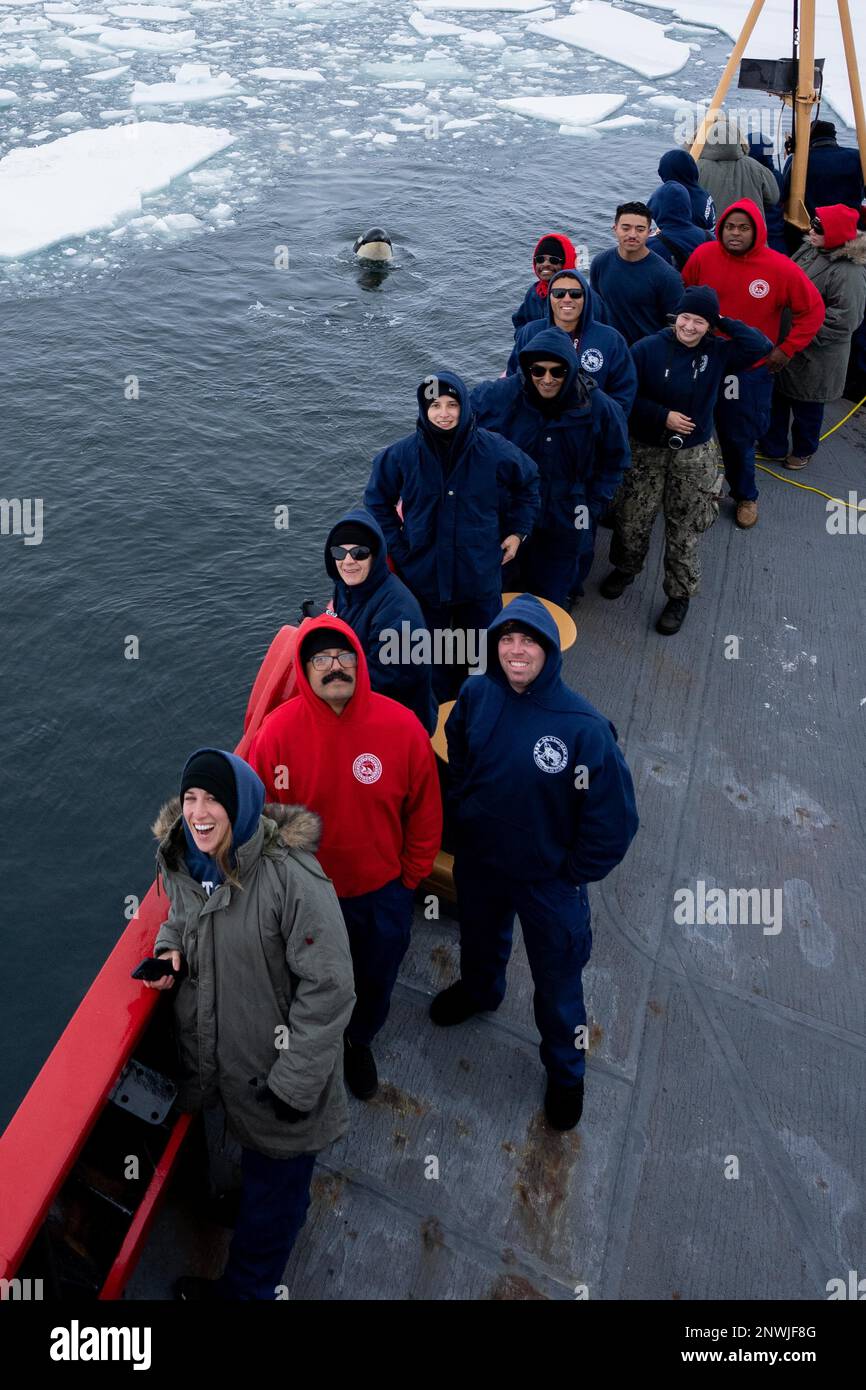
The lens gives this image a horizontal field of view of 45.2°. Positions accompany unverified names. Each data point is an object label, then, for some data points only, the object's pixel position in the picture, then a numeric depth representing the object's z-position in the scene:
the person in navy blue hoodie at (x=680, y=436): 5.66
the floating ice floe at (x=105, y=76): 25.67
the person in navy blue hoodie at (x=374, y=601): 4.06
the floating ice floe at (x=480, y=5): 34.41
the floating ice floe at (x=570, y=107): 25.42
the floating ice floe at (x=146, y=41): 28.19
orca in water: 18.48
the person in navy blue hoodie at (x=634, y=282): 6.41
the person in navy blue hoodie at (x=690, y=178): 7.93
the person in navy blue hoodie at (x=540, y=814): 3.38
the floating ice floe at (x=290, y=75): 26.95
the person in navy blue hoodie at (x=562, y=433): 4.98
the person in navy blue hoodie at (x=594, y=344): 5.47
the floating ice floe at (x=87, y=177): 18.72
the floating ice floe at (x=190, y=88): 24.20
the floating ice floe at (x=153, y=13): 31.39
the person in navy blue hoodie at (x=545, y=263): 6.42
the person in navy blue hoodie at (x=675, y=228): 7.64
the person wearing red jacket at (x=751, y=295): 6.38
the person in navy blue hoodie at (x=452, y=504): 4.71
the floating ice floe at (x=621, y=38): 29.33
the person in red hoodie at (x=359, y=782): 3.41
